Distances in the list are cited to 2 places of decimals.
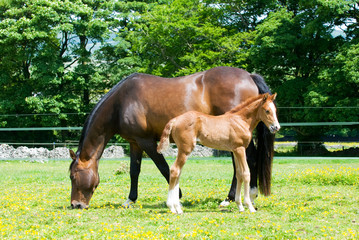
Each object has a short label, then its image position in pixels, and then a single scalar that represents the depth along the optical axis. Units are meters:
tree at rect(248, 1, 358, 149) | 24.70
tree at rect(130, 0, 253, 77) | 30.69
